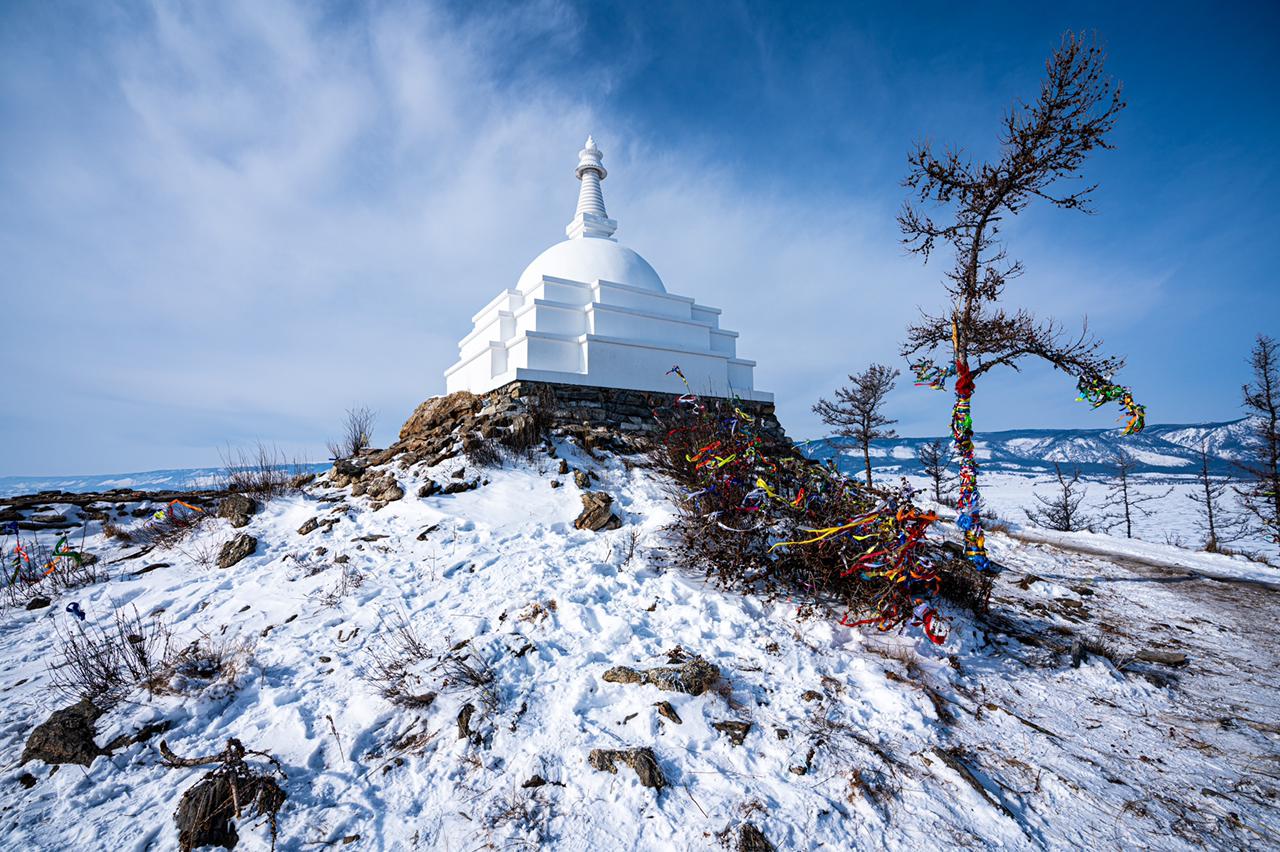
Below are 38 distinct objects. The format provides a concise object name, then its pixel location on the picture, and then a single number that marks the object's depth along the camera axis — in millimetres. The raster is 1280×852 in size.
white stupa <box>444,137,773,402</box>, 12445
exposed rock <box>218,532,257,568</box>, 6160
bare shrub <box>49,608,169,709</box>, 3865
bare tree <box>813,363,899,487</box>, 21078
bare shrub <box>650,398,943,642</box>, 4691
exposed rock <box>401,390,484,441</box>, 11172
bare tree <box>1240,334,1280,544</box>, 15539
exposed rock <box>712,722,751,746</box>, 3387
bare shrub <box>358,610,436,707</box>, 3670
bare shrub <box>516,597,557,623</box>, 4664
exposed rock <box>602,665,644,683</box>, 3869
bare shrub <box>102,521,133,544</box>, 7265
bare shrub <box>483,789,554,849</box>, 2689
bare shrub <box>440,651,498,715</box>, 3627
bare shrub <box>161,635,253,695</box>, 3842
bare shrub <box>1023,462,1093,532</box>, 21750
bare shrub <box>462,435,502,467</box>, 8320
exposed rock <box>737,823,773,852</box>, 2666
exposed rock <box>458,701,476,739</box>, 3352
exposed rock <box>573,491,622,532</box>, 6656
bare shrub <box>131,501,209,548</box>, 6988
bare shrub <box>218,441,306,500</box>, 7919
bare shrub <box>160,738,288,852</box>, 2725
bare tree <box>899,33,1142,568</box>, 6746
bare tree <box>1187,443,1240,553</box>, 19602
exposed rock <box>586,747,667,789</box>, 3033
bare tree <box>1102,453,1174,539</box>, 22995
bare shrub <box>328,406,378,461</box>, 11846
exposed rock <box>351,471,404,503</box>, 7398
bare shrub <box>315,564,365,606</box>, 5099
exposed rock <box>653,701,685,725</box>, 3510
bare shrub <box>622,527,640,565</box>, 5728
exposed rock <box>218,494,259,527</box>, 7109
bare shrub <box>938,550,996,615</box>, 5594
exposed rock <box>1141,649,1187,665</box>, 5043
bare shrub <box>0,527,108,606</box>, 5945
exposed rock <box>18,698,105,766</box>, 3238
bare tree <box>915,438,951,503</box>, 23125
